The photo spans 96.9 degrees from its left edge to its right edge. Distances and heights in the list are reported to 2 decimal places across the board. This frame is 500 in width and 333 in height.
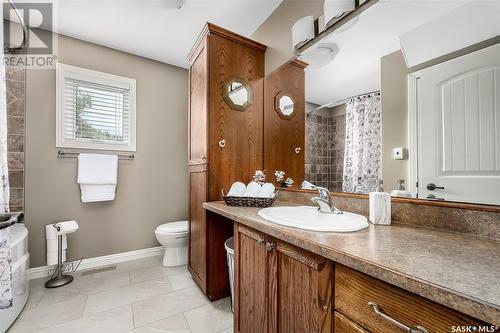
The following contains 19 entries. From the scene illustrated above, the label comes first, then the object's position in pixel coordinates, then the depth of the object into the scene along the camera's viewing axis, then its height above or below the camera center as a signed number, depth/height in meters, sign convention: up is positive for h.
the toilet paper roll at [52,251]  2.07 -0.77
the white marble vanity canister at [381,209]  0.98 -0.19
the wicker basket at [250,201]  1.50 -0.23
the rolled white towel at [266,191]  1.54 -0.16
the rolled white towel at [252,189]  1.57 -0.15
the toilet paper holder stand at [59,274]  2.00 -1.02
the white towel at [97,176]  2.31 -0.08
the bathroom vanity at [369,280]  0.46 -0.30
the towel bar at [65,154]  2.28 +0.16
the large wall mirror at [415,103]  0.83 +0.30
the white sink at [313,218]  0.88 -0.25
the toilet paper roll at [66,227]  2.07 -0.55
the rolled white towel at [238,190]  1.64 -0.16
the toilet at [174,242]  2.36 -0.80
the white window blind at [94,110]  2.32 +0.66
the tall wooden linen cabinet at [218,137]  1.82 +0.27
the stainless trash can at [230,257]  1.59 -0.65
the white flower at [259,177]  1.88 -0.08
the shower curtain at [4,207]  1.21 -0.22
